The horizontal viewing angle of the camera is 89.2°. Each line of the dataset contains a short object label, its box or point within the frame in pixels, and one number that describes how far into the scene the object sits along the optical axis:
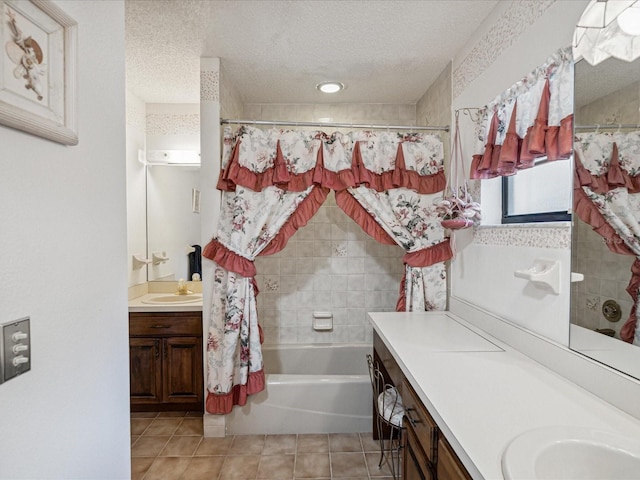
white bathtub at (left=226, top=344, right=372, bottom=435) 2.26
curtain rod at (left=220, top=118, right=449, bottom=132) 2.12
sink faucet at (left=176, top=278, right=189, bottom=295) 2.89
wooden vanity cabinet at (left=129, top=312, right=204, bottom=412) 2.49
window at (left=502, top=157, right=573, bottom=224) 1.36
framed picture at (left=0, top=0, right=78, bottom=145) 0.64
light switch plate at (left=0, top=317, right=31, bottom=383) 0.64
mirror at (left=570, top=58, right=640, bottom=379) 0.97
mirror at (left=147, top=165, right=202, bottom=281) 3.00
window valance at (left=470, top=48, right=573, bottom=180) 1.21
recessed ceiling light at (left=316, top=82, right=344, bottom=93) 2.50
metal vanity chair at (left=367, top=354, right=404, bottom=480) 1.65
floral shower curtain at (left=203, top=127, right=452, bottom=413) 2.12
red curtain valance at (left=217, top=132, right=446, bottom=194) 2.10
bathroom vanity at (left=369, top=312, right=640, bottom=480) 0.80
